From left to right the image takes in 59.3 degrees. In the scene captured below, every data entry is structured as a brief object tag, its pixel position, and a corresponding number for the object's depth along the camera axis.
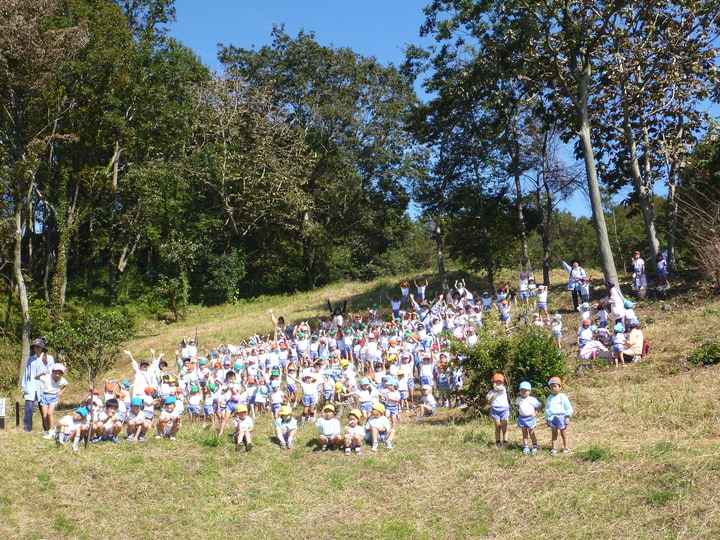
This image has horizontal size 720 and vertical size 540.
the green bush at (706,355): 14.33
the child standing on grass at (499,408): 11.77
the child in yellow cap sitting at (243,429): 13.31
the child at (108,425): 13.13
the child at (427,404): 15.09
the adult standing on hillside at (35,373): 12.74
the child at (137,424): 13.45
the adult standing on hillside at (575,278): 22.08
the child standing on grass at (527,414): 11.27
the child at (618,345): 15.62
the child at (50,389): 12.78
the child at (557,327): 18.03
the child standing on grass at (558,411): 10.98
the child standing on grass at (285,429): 13.39
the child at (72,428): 12.58
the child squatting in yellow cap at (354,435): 12.79
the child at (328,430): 13.06
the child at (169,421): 13.53
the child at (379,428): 12.95
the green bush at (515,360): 13.89
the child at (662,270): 21.92
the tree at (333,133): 40.56
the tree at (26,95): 22.30
